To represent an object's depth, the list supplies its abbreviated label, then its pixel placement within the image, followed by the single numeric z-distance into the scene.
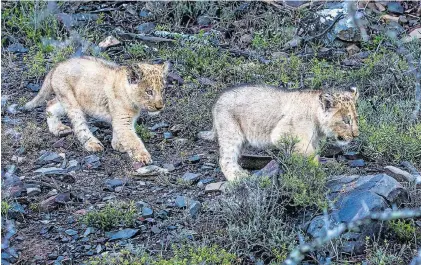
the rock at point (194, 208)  14.95
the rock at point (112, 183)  16.59
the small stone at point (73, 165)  17.66
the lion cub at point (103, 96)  18.89
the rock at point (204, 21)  26.00
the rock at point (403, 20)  25.48
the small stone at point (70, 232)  14.40
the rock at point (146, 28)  25.52
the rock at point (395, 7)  25.98
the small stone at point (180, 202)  15.48
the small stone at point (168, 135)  19.61
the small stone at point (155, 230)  14.43
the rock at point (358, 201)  13.34
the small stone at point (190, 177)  16.91
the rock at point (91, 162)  17.77
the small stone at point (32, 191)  15.87
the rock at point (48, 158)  18.00
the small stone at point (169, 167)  17.70
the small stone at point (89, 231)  14.36
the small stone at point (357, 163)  17.45
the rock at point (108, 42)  24.69
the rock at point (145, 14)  26.39
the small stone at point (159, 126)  20.25
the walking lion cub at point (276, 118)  16.08
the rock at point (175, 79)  22.36
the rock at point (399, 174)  15.45
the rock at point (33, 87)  22.30
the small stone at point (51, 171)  17.10
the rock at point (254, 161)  17.59
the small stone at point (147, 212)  15.08
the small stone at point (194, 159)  18.09
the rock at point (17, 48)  24.39
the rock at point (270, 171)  14.88
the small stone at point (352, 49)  24.22
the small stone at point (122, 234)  14.23
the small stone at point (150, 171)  17.23
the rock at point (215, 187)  16.31
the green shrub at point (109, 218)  14.48
